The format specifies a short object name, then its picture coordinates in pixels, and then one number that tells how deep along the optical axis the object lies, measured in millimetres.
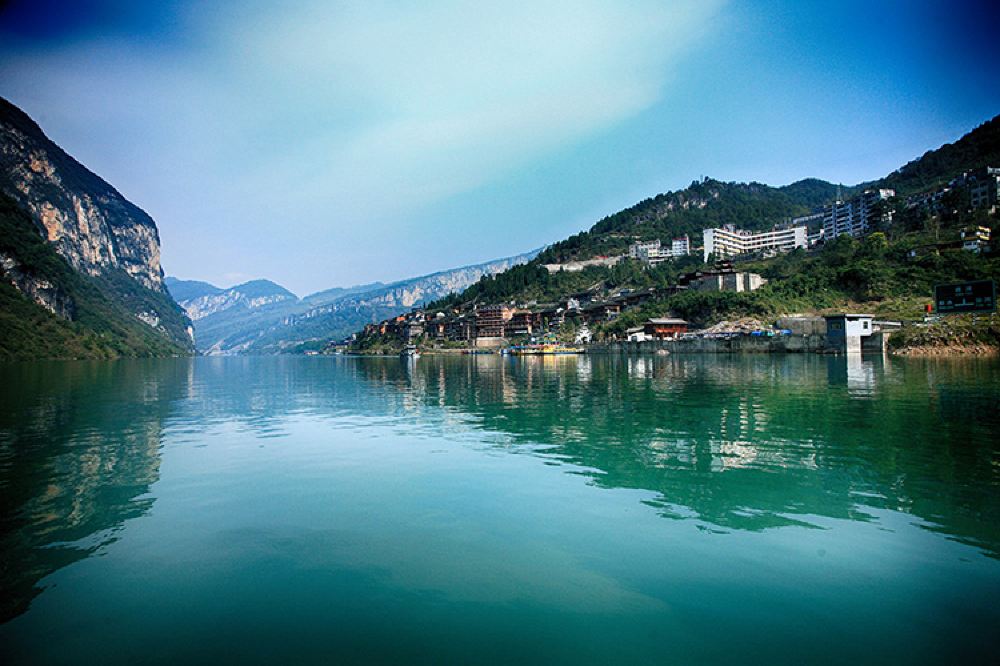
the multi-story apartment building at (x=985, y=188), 113250
